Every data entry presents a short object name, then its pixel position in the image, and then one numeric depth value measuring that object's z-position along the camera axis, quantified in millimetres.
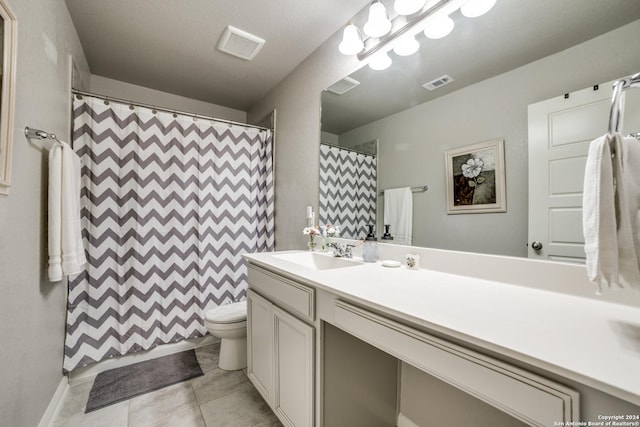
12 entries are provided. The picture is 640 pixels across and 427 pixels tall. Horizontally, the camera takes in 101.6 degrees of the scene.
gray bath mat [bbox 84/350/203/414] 1605
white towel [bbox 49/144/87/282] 1296
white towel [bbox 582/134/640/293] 568
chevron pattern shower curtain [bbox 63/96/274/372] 1828
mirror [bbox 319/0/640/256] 863
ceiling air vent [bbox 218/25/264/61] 1843
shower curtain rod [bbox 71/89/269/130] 1779
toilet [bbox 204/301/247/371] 1832
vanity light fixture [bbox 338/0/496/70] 1180
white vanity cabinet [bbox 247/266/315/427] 1094
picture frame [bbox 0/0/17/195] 888
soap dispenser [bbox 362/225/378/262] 1467
